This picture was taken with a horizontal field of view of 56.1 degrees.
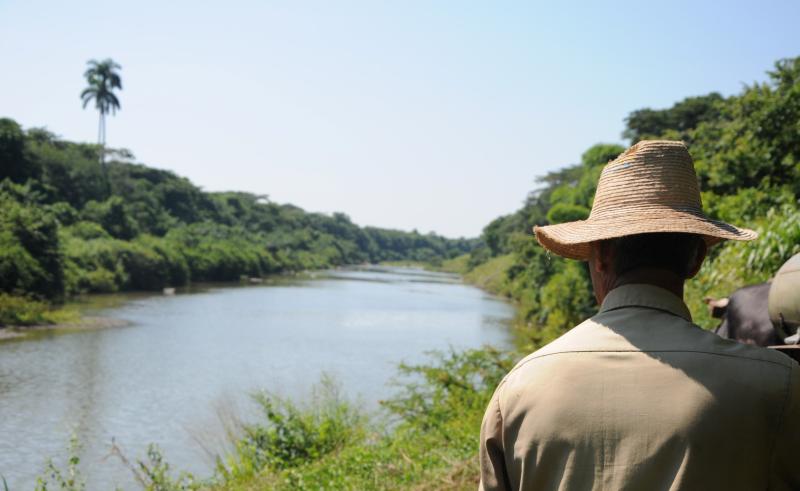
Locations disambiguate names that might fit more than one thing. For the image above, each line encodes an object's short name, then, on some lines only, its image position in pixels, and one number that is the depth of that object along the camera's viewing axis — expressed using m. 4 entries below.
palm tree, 54.53
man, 1.28
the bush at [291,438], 7.92
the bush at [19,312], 22.36
